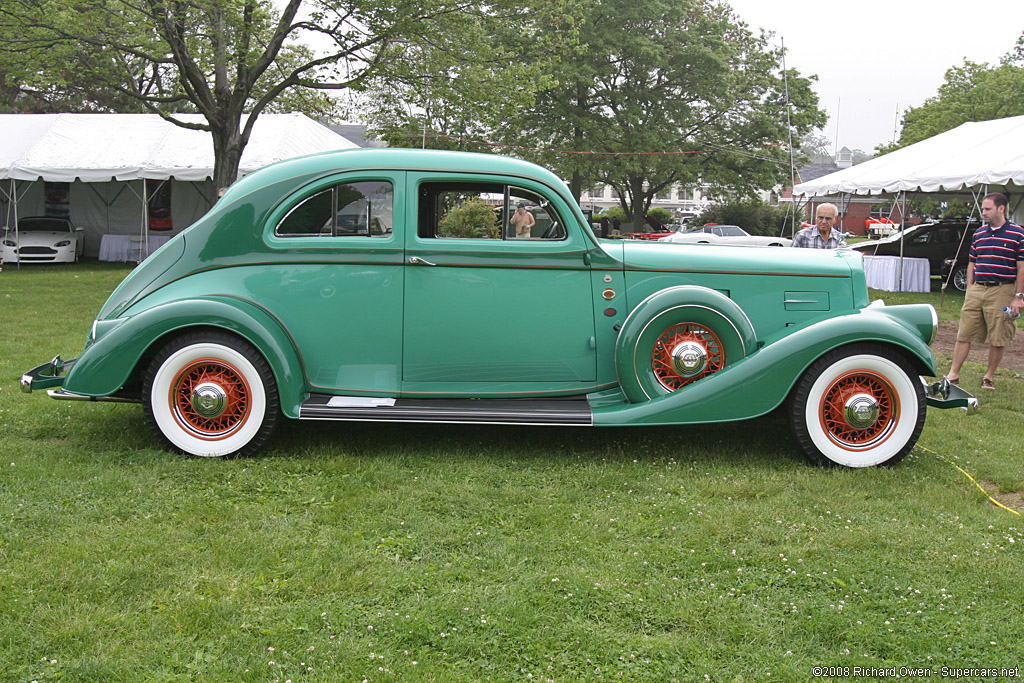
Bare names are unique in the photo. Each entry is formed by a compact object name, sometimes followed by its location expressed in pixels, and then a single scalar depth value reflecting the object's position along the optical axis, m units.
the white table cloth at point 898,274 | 17.61
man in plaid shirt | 7.35
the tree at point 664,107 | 31.98
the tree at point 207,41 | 14.00
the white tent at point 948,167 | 15.88
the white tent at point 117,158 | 19.22
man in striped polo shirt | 7.42
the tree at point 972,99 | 35.19
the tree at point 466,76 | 15.36
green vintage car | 5.12
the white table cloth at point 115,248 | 22.41
